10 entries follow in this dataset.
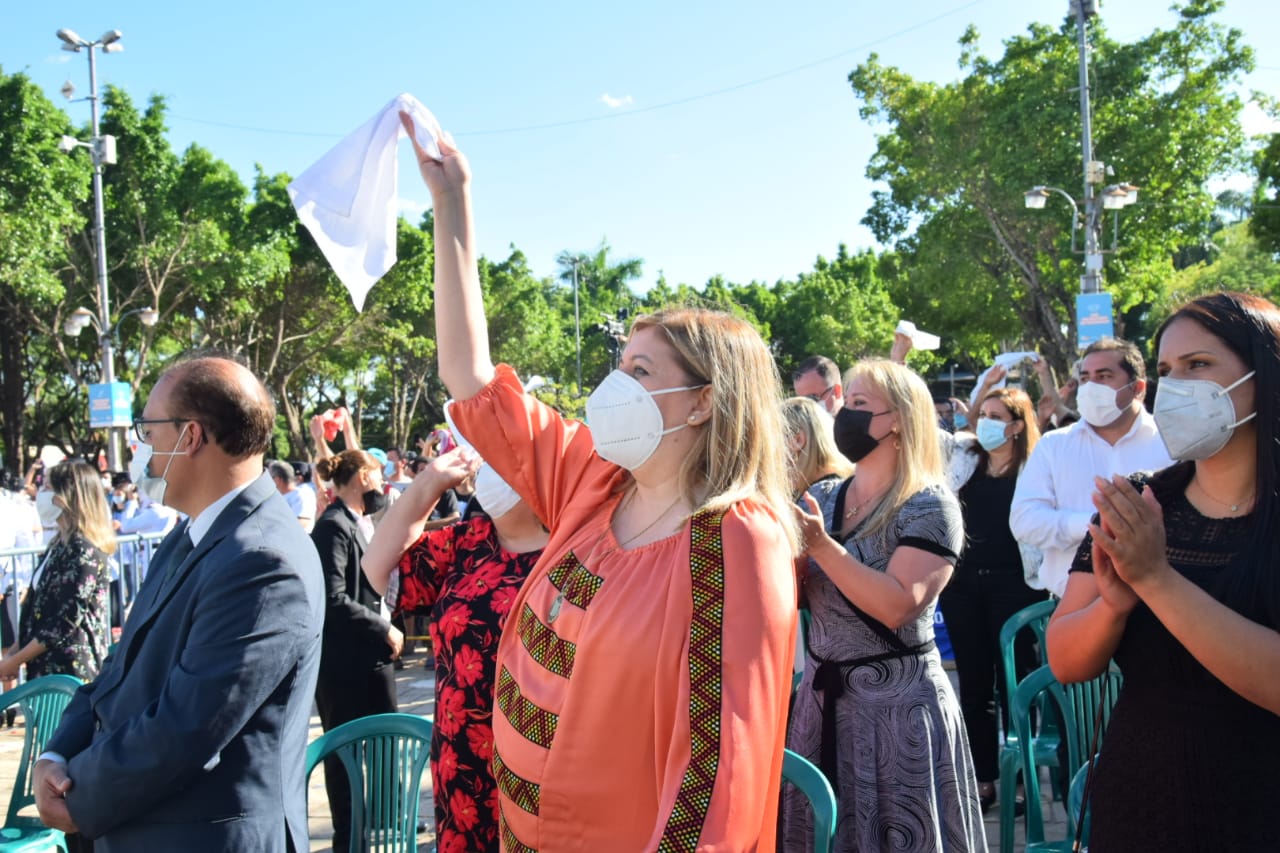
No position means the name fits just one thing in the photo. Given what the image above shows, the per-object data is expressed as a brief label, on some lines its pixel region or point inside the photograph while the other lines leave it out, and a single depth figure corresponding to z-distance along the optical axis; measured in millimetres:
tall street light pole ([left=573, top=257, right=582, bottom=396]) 46438
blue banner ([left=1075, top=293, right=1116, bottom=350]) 14719
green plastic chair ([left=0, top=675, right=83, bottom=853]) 3658
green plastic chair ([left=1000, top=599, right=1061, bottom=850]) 4031
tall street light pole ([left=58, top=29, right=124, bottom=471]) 18578
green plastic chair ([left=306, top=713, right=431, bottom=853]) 2920
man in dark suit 2225
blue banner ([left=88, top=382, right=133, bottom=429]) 17562
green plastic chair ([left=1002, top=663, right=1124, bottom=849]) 3150
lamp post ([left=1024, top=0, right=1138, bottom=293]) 17156
